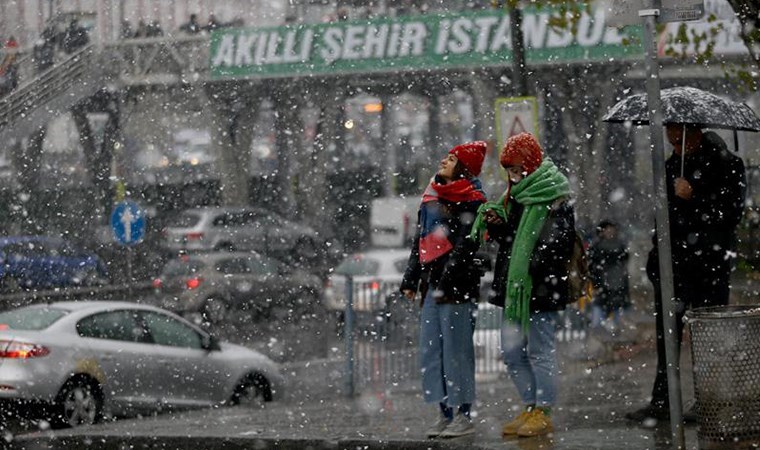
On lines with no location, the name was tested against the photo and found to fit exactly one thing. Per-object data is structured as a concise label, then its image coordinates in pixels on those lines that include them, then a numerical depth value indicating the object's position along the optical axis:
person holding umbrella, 9.20
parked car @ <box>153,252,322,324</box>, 26.20
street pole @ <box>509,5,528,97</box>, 18.72
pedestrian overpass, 33.97
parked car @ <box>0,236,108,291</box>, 31.58
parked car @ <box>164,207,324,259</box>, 35.66
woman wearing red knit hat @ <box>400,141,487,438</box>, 8.93
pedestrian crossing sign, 16.61
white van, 38.88
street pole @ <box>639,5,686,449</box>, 7.45
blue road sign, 23.48
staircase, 31.84
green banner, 34.22
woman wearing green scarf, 8.63
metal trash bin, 7.73
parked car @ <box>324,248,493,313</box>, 28.08
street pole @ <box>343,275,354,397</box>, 14.98
